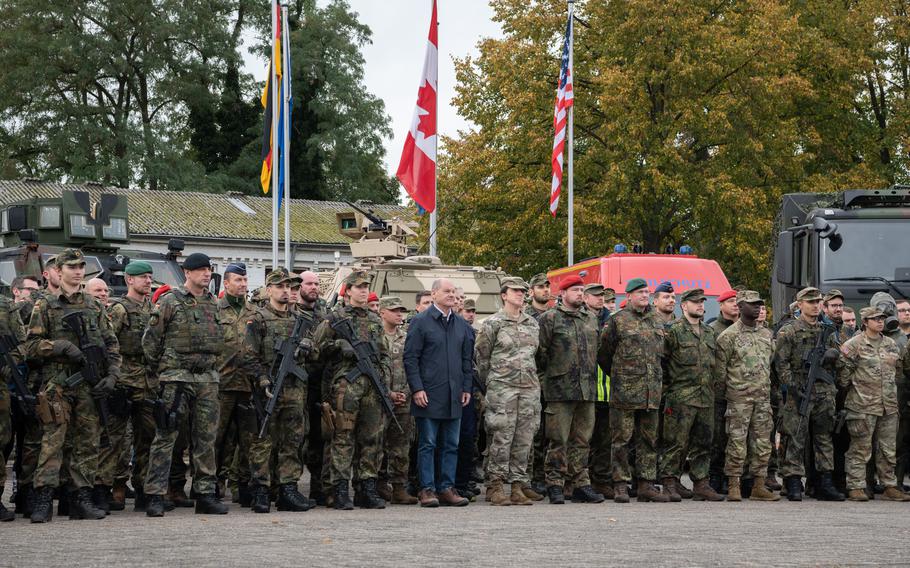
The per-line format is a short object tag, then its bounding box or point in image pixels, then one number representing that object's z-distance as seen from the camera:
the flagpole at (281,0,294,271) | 25.42
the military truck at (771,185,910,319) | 16.23
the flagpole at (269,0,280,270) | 25.06
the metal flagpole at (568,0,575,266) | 26.86
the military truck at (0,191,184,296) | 19.06
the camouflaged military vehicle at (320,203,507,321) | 18.95
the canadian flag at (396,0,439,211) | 22.52
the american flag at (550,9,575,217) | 25.98
